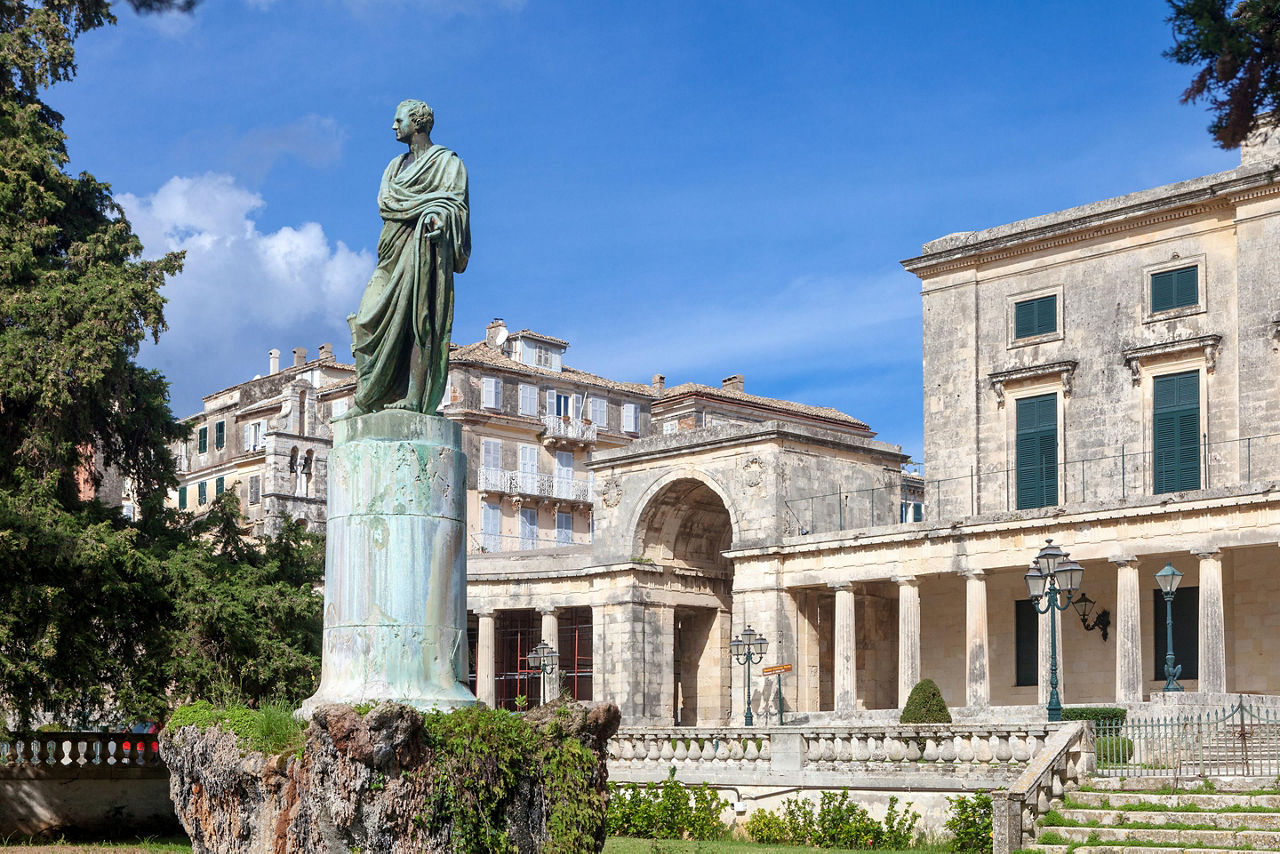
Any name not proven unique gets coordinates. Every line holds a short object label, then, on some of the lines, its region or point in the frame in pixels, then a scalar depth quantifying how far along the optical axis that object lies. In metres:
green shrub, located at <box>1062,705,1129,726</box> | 27.68
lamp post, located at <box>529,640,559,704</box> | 42.25
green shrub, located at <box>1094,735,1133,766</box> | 22.50
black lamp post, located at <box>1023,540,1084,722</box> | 23.20
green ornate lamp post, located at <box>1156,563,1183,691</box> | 27.08
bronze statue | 13.78
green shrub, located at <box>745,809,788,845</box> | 23.22
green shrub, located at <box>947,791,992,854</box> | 20.56
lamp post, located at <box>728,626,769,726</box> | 39.34
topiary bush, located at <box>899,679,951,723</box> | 32.38
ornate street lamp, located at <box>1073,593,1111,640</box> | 38.88
